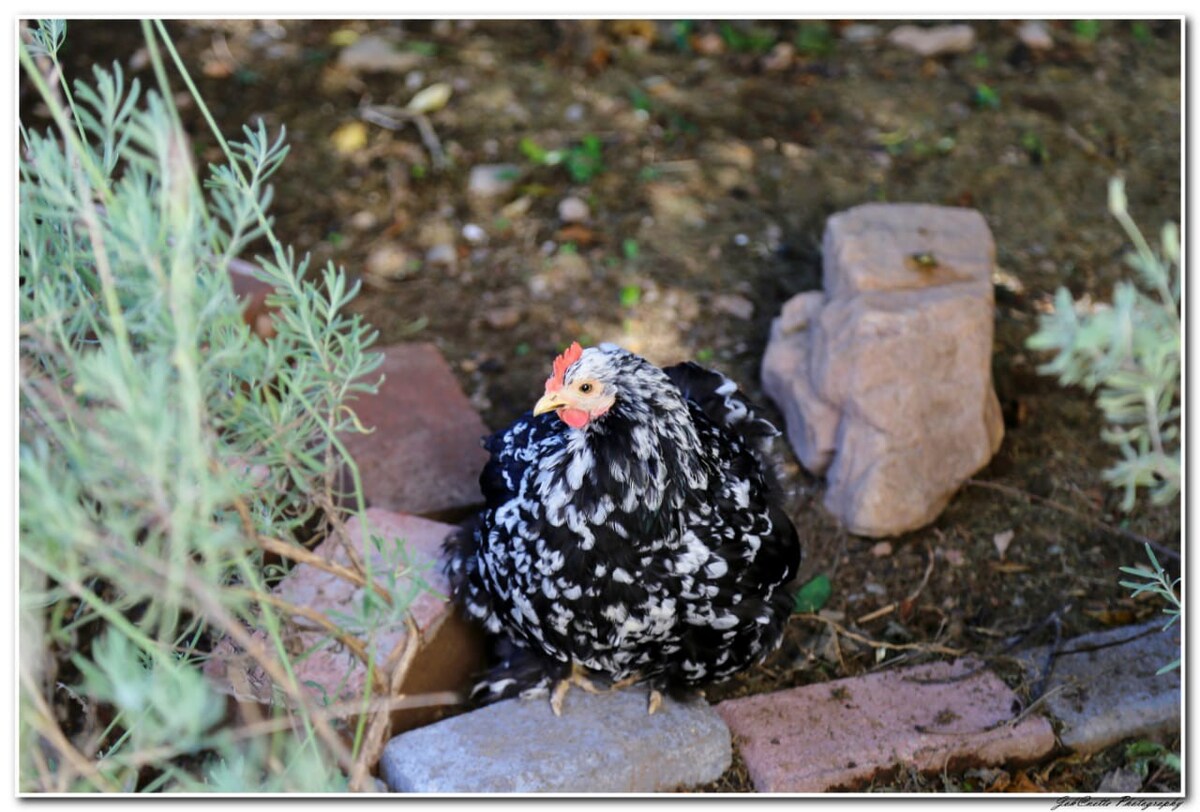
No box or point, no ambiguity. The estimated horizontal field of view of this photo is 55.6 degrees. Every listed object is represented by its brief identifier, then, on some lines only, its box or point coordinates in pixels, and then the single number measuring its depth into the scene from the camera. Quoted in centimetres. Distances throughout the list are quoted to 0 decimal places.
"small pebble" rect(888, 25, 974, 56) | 502
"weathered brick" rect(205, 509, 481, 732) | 262
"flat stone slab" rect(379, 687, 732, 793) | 254
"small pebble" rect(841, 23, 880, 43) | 512
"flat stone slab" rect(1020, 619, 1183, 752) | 277
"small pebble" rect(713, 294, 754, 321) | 391
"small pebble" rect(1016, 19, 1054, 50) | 505
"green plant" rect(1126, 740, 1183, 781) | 270
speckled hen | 233
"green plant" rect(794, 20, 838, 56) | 504
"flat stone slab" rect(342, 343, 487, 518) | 323
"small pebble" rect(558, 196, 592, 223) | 424
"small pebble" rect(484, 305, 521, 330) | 392
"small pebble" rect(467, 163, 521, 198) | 439
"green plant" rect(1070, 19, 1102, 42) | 514
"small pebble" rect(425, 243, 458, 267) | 416
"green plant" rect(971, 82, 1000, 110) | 471
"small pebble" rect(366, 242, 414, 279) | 412
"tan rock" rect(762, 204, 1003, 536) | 322
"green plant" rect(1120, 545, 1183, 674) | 209
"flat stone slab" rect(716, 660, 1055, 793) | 266
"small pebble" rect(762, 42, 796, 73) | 497
